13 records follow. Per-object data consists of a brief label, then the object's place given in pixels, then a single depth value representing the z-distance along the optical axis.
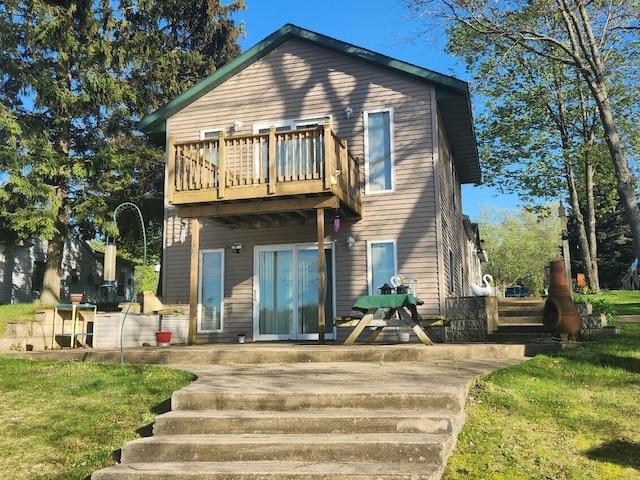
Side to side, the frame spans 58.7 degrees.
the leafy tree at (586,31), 12.27
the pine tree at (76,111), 17.88
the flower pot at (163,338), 11.92
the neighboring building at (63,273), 24.35
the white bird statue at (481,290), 11.51
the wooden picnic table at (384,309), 9.29
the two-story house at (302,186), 11.56
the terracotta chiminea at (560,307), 9.59
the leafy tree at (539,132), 24.83
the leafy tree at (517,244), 58.00
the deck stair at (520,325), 10.94
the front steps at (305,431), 4.34
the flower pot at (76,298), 11.59
